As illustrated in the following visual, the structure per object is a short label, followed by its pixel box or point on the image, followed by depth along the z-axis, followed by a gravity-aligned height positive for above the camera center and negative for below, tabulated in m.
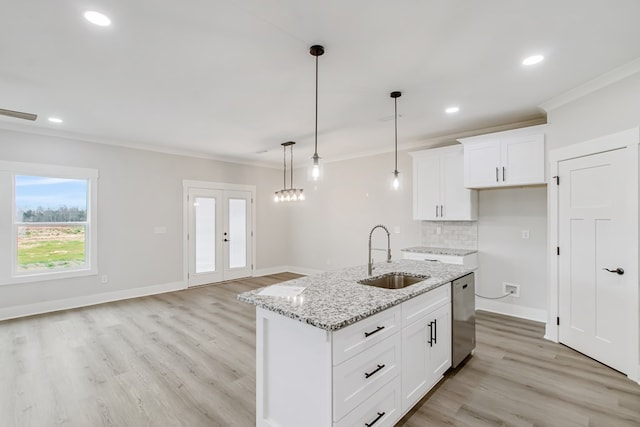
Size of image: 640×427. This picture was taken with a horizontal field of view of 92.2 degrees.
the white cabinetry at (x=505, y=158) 3.83 +0.75
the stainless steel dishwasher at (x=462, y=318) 2.82 -0.99
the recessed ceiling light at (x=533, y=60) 2.63 +1.35
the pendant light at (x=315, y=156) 2.44 +0.54
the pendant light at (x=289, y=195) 4.59 +0.31
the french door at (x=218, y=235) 6.36 -0.43
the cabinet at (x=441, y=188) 4.64 +0.43
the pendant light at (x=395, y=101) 3.35 +1.32
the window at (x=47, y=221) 4.47 -0.10
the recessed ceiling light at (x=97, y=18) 2.06 +1.35
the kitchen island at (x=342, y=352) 1.63 -0.83
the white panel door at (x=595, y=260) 2.89 -0.45
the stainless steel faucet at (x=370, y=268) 2.86 -0.50
